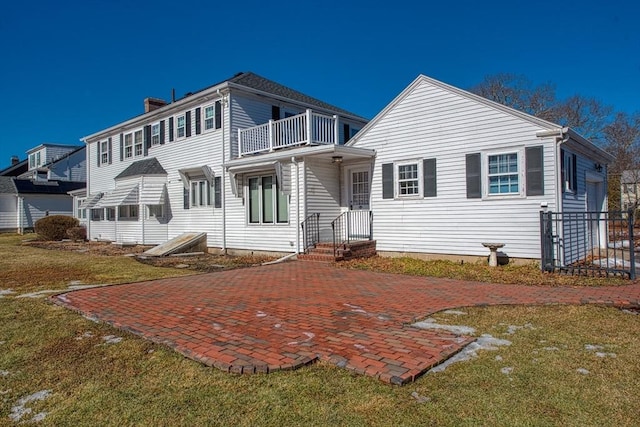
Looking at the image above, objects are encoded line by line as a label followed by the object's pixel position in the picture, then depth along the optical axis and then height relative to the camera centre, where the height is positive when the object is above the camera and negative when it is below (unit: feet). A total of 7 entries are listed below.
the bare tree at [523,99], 115.03 +31.81
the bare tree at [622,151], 104.05 +15.23
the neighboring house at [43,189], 113.39 +8.60
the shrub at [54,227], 81.97 -1.32
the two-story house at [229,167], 46.29 +6.32
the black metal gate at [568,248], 29.43 -3.11
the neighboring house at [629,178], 103.09 +8.37
